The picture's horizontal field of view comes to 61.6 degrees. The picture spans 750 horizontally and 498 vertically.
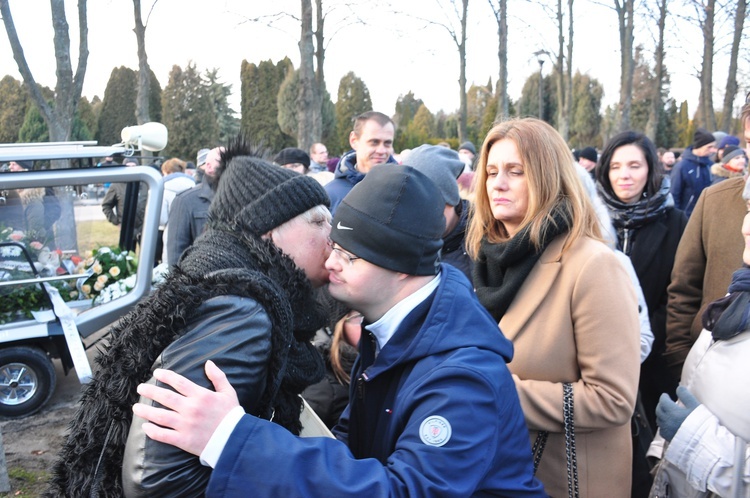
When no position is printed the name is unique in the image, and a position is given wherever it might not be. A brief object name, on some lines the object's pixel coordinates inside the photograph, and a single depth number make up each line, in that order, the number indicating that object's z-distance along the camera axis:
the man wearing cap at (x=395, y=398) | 1.15
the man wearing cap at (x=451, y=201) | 3.22
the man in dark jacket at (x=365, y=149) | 4.88
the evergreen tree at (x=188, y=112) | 29.53
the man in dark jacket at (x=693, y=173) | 8.20
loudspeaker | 4.76
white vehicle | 4.57
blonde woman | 2.07
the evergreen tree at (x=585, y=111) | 40.66
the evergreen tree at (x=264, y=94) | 32.69
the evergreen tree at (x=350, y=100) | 34.38
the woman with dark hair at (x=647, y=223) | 3.68
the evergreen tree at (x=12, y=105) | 25.20
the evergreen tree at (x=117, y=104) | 29.19
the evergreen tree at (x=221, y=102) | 29.78
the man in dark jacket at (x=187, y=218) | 5.41
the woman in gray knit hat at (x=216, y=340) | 1.21
